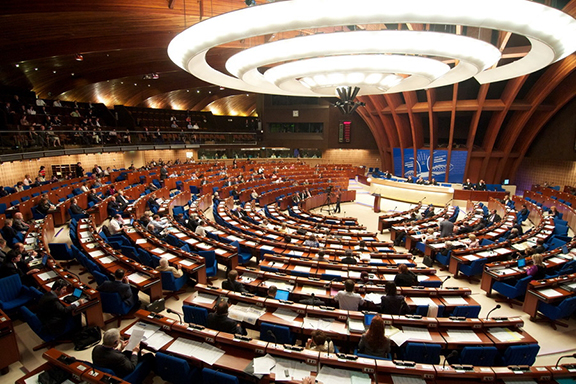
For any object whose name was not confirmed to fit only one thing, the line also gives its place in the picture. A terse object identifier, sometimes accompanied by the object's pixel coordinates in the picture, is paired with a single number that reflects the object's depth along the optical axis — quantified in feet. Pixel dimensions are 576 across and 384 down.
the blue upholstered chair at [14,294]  18.78
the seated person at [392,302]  17.85
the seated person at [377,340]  14.06
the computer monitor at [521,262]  26.05
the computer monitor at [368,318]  16.53
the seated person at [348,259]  26.27
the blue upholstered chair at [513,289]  24.25
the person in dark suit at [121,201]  42.25
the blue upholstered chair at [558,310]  20.72
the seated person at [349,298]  18.31
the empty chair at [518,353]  14.85
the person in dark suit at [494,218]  45.96
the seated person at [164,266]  23.15
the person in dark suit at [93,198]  44.29
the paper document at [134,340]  13.12
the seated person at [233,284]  20.39
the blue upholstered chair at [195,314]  17.61
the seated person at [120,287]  19.39
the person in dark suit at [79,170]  64.08
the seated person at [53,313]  16.67
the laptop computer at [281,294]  19.86
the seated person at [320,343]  13.87
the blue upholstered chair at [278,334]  15.81
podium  61.11
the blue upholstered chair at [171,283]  22.84
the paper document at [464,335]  15.76
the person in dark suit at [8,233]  28.30
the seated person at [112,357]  12.75
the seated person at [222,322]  15.49
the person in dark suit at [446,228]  37.81
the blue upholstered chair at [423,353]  14.80
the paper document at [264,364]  12.26
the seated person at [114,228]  31.07
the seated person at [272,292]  19.15
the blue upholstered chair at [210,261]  26.91
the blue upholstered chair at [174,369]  12.82
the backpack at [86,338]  17.35
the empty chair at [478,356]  14.62
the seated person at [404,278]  21.98
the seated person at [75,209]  37.68
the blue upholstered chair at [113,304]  19.26
